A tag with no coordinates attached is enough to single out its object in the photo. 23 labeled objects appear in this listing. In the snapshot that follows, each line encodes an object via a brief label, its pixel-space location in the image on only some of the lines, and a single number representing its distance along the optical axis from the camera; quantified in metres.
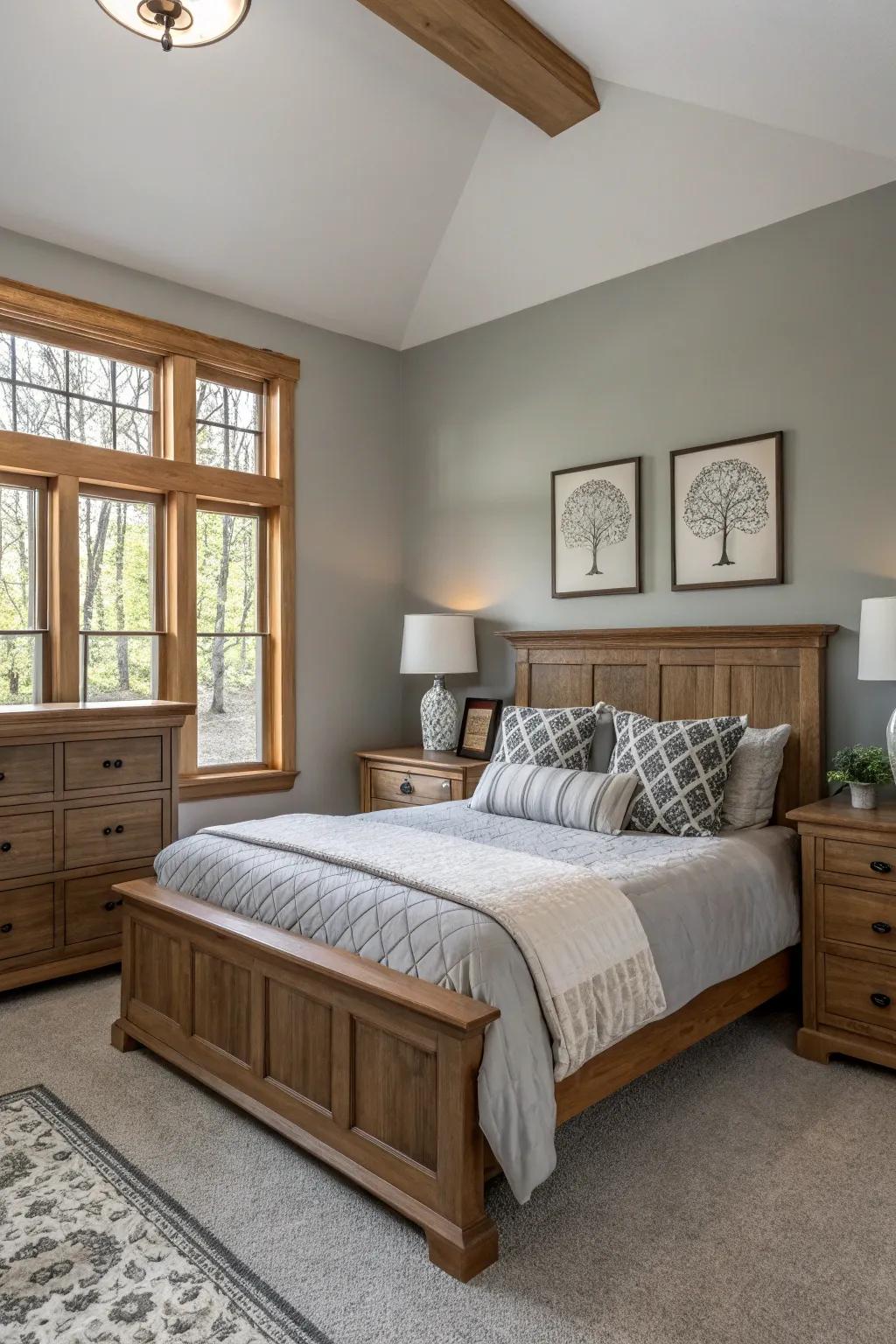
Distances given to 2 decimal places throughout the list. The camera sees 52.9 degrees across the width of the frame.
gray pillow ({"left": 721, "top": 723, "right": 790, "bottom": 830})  3.18
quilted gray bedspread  1.85
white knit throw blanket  2.00
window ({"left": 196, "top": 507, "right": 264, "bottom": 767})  4.37
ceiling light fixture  2.59
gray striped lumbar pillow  3.14
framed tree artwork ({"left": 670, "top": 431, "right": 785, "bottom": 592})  3.54
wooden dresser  3.24
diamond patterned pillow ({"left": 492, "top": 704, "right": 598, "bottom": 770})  3.58
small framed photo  4.42
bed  1.84
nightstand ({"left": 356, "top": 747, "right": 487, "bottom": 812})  4.12
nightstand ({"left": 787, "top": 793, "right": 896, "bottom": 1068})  2.69
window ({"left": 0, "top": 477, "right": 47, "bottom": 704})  3.72
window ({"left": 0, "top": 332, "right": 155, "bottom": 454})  3.72
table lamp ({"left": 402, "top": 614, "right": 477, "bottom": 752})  4.44
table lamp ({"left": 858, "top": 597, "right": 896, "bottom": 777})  2.84
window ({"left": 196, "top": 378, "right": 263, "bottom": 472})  4.35
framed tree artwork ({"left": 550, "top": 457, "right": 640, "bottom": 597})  4.01
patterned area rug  1.67
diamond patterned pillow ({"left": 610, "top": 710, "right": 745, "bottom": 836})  3.06
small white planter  2.91
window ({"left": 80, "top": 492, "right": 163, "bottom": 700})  3.96
